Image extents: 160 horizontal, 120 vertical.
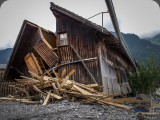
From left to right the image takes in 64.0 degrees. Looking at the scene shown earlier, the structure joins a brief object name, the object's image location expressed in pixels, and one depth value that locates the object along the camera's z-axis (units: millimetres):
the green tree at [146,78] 9320
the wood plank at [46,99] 4929
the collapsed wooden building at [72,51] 6692
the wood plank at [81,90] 5250
